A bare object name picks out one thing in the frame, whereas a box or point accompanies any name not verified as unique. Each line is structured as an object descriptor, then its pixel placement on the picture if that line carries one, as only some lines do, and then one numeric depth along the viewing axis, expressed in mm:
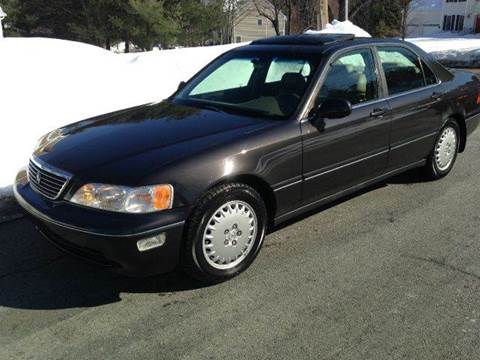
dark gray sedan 3203
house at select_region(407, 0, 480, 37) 56556
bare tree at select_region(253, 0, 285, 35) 27484
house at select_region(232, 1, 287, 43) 52962
